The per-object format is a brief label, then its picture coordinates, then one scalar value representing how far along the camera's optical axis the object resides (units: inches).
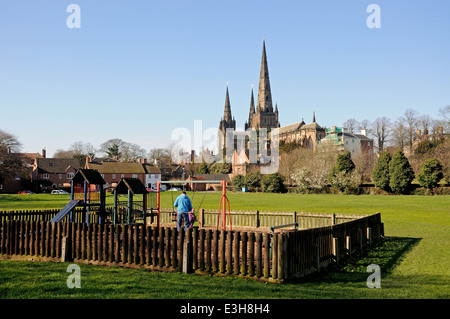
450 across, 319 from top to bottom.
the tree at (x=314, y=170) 2797.7
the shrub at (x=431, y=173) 2179.4
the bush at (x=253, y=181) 3266.7
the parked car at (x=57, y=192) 2982.0
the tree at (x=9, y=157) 2546.8
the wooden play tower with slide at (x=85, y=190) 608.1
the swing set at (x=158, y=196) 595.3
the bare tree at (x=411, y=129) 3538.4
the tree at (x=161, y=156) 4887.3
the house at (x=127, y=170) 3802.9
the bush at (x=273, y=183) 2992.1
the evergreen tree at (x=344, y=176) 2559.1
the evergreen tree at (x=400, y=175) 2325.3
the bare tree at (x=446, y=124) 2891.2
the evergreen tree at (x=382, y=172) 2421.3
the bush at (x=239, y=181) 3388.3
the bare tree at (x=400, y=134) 3531.0
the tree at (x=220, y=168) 4343.0
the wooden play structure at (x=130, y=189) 657.6
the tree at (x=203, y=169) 4488.2
